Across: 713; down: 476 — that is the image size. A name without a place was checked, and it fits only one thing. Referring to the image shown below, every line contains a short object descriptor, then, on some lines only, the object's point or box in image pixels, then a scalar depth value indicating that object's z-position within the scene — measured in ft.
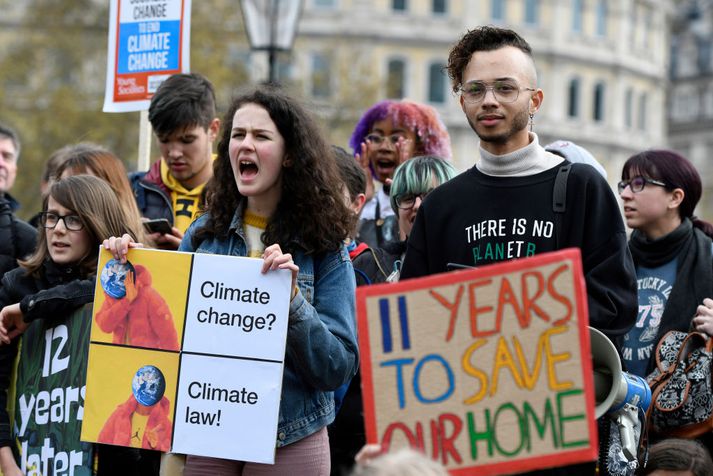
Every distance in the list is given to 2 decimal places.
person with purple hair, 23.35
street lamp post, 35.91
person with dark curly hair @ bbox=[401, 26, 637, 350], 13.74
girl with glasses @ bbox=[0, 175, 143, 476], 17.24
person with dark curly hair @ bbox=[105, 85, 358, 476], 14.92
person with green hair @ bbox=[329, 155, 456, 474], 19.22
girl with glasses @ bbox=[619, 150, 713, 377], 19.93
